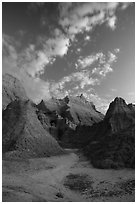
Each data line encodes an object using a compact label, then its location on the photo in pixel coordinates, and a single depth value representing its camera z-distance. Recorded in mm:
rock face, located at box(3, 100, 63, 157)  25922
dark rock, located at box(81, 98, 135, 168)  20172
